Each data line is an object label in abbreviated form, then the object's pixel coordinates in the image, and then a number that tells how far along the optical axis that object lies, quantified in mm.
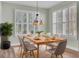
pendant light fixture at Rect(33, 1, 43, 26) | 1858
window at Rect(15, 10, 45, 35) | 2471
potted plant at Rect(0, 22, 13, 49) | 1710
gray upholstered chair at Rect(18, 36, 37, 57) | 1716
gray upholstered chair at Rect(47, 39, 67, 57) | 1463
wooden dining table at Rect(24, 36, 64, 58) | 1536
